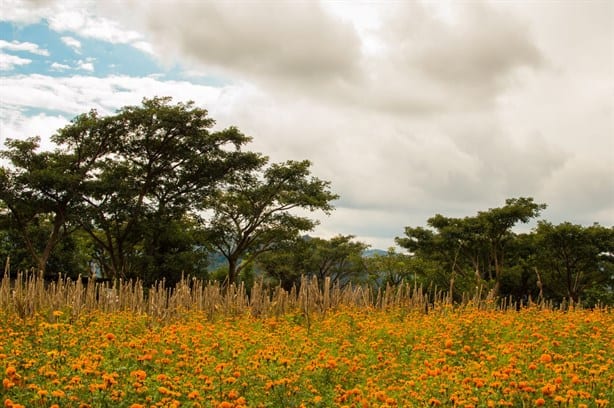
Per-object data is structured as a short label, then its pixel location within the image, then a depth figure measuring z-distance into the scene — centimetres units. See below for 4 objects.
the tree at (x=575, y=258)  3042
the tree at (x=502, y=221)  3136
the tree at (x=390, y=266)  4232
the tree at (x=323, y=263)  4675
